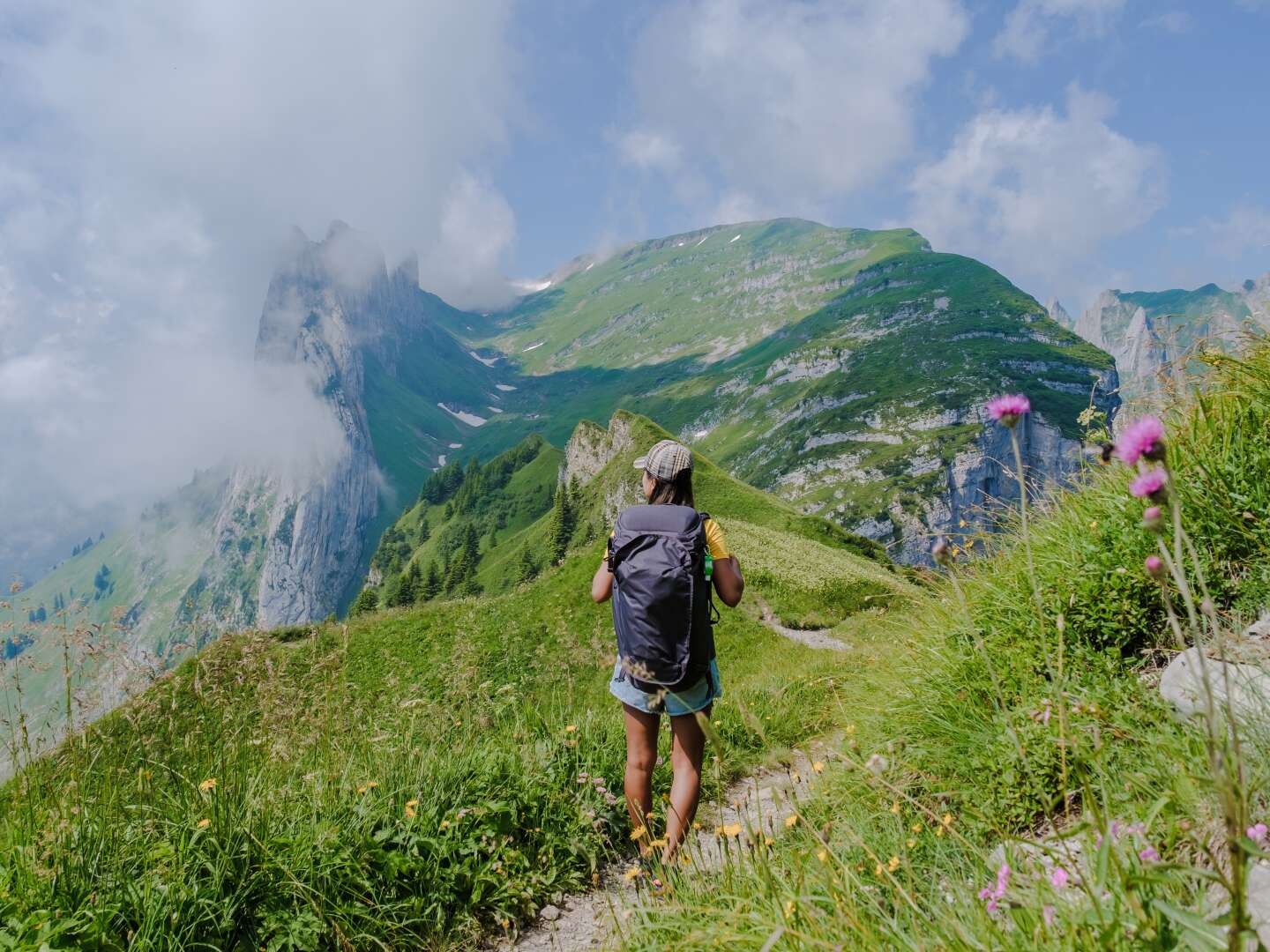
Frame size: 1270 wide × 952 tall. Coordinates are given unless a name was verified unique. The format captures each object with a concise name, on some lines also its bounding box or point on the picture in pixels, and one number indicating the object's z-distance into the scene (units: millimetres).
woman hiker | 4578
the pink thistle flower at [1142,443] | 1407
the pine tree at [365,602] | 97625
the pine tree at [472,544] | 121225
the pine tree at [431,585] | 117138
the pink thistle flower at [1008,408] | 2098
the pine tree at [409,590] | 115938
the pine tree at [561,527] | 80562
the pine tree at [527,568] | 92812
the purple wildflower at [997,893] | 2228
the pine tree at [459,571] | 114500
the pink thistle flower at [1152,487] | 1438
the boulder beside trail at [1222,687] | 2981
